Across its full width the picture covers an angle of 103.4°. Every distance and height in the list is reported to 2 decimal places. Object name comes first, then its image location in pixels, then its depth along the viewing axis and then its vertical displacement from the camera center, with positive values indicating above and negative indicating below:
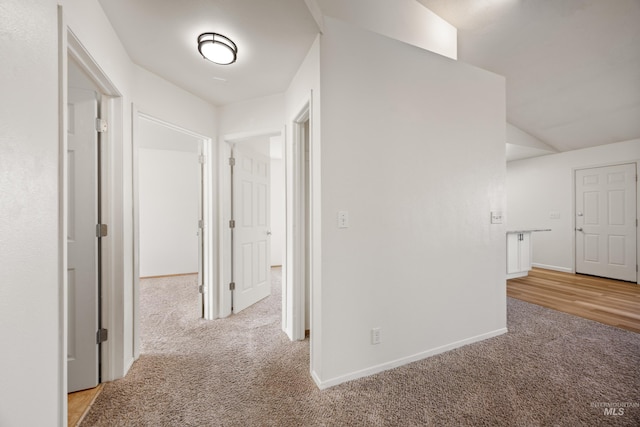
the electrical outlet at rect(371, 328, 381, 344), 1.90 -0.93
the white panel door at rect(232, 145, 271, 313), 3.04 -0.20
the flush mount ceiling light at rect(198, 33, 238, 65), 1.75 +1.18
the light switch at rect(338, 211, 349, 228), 1.79 -0.04
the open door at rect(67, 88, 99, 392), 1.69 -0.18
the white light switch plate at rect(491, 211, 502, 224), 2.47 -0.04
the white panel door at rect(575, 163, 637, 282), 4.31 -0.16
